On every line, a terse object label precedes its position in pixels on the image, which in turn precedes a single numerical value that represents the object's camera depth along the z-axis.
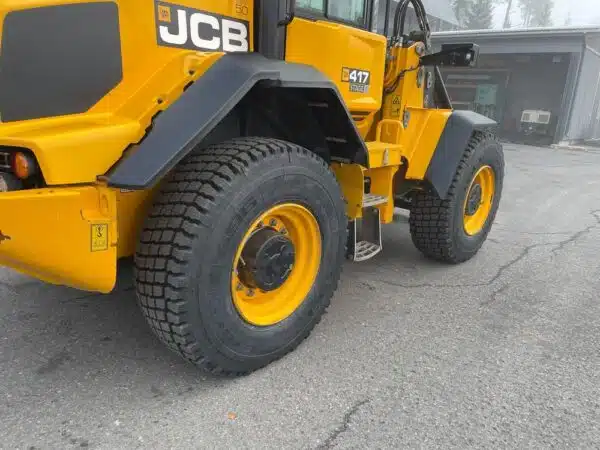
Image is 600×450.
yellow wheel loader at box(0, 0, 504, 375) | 2.06
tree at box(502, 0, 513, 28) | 72.81
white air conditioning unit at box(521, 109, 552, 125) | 19.17
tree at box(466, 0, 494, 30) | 53.75
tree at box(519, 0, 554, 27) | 81.25
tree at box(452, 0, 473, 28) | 55.72
